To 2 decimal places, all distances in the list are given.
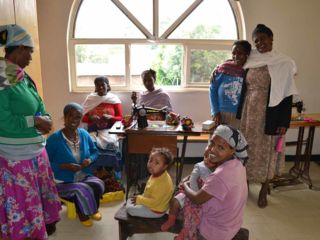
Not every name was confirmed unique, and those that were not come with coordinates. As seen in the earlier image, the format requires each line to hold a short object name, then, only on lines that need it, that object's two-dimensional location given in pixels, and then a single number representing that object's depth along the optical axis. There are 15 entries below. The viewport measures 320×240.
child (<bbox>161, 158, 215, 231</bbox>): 1.80
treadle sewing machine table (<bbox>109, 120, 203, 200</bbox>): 2.82
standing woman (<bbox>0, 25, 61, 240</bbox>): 1.86
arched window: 4.00
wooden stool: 1.88
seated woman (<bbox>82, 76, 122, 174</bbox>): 3.42
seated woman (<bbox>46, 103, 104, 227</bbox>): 2.62
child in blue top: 2.87
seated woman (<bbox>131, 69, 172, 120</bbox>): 3.67
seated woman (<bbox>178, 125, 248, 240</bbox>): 1.59
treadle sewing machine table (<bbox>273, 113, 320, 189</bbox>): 3.48
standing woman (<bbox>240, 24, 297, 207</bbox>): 2.73
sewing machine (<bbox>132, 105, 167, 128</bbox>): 2.93
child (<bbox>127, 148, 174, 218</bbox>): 1.90
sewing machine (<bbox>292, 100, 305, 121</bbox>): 3.37
